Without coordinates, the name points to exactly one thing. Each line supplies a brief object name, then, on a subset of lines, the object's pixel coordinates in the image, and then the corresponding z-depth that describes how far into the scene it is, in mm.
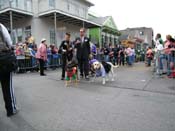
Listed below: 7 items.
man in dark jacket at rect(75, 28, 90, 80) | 5986
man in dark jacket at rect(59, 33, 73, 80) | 5977
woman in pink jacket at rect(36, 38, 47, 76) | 7322
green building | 19905
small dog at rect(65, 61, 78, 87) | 5247
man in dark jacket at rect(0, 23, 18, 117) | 2903
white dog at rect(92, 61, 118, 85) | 5688
